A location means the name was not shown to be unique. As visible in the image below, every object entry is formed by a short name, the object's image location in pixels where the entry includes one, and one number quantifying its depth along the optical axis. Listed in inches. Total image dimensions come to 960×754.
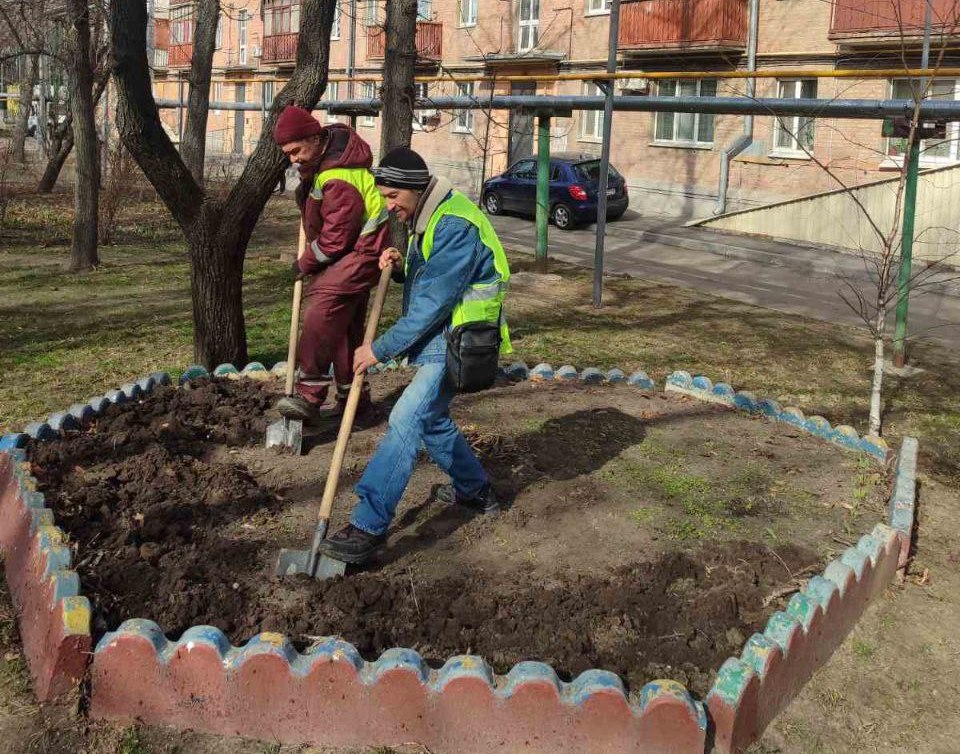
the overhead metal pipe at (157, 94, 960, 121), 329.7
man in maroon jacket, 214.5
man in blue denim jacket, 164.7
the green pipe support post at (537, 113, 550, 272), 494.6
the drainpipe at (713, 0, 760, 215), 904.3
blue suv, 784.9
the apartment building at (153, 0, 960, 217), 831.1
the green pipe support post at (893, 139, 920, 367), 312.8
